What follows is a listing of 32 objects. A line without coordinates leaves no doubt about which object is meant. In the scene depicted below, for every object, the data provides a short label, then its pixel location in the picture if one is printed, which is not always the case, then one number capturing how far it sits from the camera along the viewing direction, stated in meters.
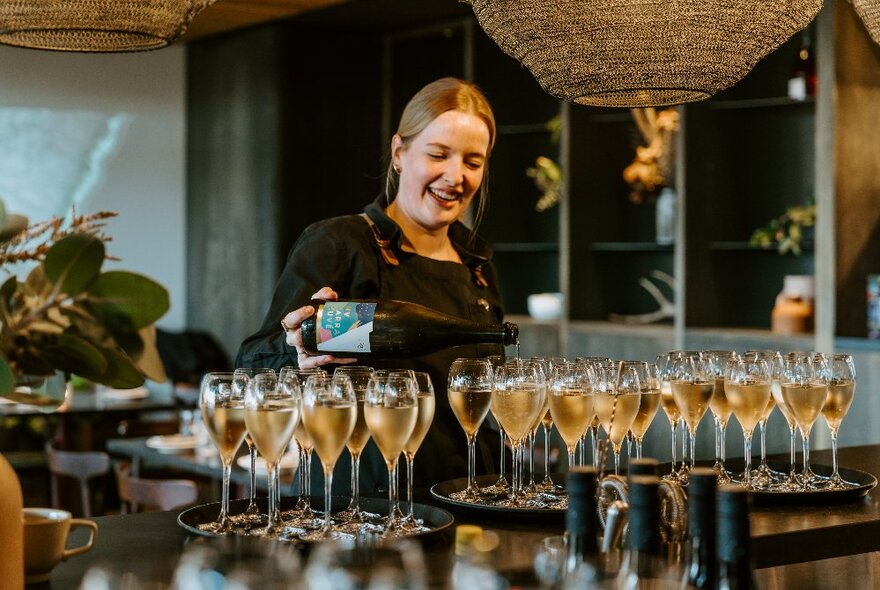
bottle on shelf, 5.15
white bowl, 6.19
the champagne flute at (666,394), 2.01
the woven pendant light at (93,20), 1.97
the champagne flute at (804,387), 1.96
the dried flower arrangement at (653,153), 5.74
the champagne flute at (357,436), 1.70
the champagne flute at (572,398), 1.86
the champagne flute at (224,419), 1.65
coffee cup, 1.40
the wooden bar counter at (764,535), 1.58
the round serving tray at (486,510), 1.76
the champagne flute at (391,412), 1.67
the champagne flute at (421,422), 1.70
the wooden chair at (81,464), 4.48
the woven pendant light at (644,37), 1.86
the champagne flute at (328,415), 1.64
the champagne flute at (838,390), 1.97
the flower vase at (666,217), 5.73
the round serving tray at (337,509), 1.62
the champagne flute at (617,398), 1.89
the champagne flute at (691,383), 1.99
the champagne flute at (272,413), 1.60
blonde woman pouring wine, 2.52
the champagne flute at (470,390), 1.87
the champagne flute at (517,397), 1.85
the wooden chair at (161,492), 3.61
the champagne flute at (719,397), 2.01
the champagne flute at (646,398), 1.92
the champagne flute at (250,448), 1.66
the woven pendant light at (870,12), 2.04
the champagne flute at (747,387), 1.97
